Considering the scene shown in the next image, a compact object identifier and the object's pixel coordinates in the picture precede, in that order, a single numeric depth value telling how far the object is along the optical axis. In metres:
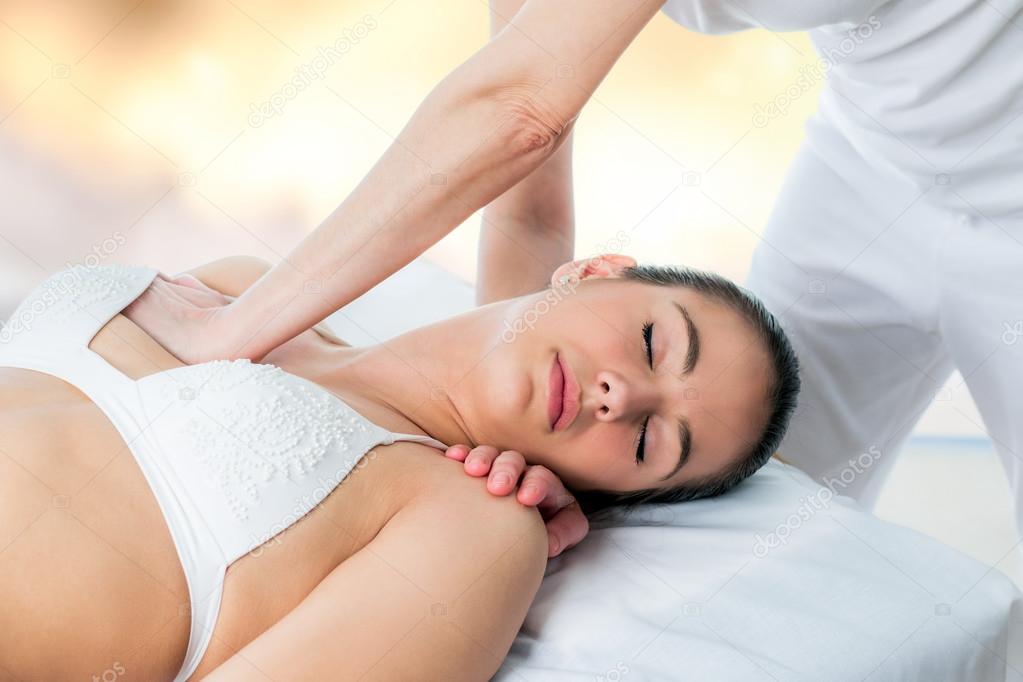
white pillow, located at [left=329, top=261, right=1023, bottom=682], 1.33
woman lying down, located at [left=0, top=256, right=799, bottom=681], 1.28
